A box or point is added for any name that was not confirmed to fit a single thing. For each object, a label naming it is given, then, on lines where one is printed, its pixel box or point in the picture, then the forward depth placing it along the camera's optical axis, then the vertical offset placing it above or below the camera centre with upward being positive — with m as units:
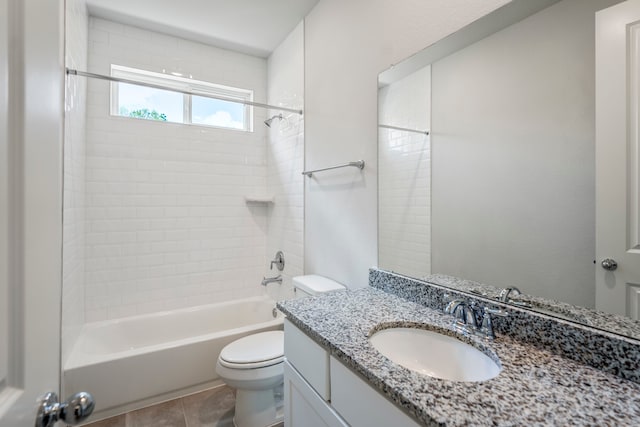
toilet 1.63 -0.89
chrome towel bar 1.73 +0.30
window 2.51 +1.03
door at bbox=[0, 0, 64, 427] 0.45 +0.02
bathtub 1.78 -0.98
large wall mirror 0.87 +0.21
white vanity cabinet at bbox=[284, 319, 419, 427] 0.77 -0.56
